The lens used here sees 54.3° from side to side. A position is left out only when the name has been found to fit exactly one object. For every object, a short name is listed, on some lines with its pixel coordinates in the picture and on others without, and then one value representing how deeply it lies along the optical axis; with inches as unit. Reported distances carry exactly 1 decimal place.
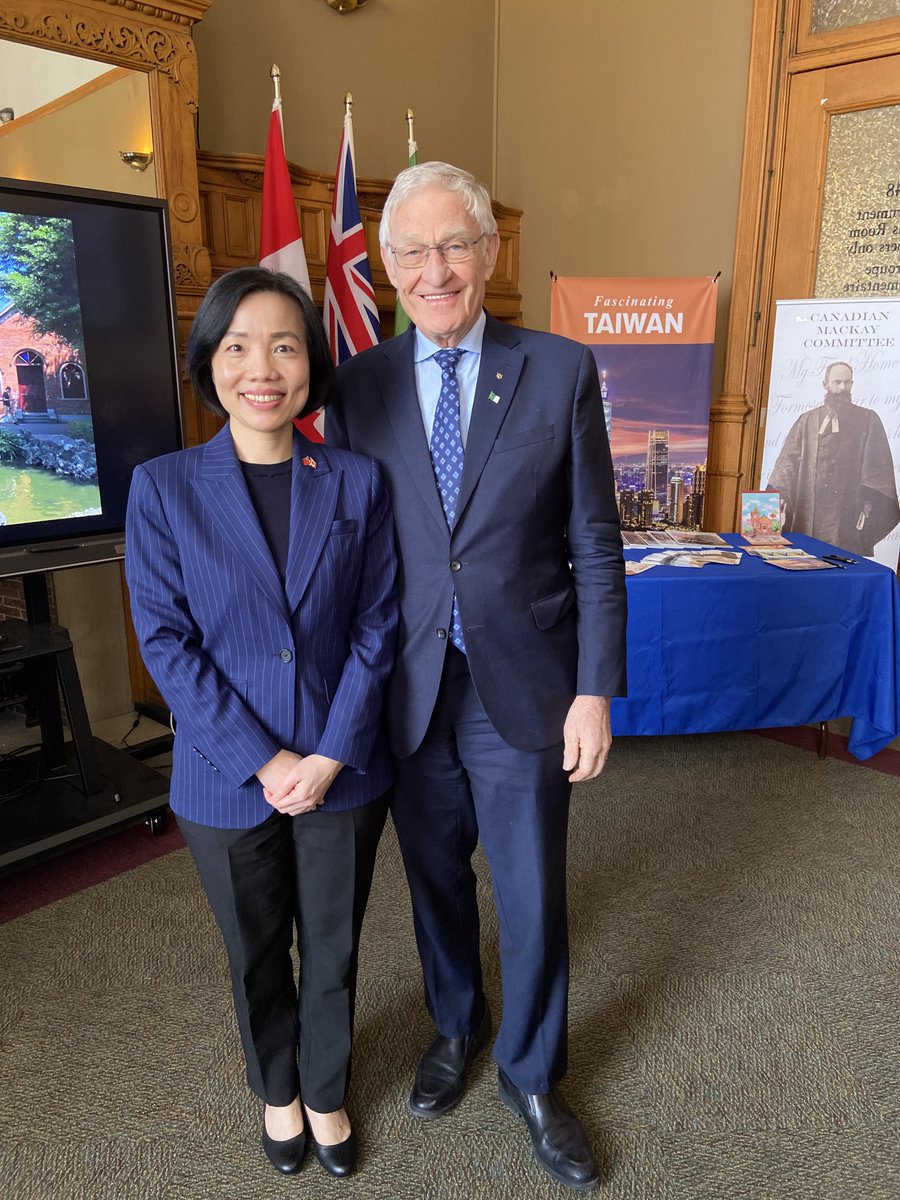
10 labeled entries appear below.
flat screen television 92.6
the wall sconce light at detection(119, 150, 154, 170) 118.5
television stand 97.0
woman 51.4
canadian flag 132.1
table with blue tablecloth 114.3
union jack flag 142.8
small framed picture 135.7
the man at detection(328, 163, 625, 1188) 54.3
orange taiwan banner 150.4
